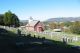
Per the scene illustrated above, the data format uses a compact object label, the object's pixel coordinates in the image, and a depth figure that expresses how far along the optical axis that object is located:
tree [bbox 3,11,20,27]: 31.12
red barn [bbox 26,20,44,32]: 26.48
